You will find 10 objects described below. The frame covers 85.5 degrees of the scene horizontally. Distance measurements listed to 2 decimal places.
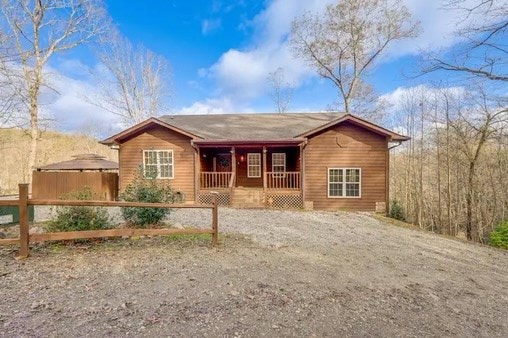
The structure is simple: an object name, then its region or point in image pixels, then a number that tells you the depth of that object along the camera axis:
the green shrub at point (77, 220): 5.76
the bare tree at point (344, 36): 23.48
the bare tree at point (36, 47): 16.11
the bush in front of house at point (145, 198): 7.07
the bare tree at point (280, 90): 33.50
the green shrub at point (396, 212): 13.04
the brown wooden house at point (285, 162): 13.42
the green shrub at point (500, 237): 9.97
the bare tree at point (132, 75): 26.58
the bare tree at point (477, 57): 7.58
